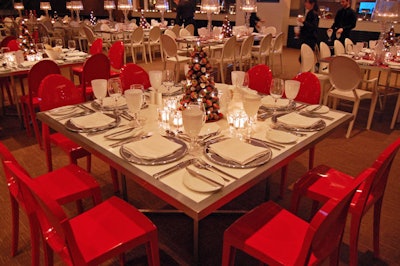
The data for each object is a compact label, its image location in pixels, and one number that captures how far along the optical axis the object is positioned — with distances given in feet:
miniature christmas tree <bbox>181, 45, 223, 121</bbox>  6.23
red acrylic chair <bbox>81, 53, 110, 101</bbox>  11.71
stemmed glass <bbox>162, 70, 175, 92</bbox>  7.93
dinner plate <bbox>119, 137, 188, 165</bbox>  4.65
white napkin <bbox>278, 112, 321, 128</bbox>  5.92
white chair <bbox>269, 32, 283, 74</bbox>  21.76
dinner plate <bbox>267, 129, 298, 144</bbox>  5.32
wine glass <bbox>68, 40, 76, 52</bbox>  14.56
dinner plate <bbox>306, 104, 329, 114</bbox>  6.69
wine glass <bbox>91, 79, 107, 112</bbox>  6.39
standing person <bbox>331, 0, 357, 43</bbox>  18.57
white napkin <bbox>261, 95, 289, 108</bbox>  6.93
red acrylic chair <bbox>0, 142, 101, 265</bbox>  5.33
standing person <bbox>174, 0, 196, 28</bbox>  27.76
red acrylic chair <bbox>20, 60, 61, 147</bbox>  10.42
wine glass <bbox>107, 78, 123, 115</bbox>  6.61
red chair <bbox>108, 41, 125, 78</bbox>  14.99
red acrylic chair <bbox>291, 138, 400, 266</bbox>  4.71
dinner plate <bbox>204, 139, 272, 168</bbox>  4.57
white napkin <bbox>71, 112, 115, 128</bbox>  5.87
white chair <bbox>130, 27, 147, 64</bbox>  24.59
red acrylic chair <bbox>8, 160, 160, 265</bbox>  3.84
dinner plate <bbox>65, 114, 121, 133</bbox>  5.71
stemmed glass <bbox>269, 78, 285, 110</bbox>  6.50
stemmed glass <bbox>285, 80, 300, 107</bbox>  6.39
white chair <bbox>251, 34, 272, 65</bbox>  20.40
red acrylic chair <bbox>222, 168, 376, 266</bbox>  3.73
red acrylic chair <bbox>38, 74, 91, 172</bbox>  7.60
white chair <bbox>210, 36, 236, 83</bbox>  18.92
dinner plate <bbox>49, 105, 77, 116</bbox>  6.60
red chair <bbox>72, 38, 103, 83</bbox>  15.55
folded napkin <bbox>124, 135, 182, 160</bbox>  4.78
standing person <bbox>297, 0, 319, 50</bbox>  18.11
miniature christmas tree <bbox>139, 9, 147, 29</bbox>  27.50
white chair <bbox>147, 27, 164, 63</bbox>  25.68
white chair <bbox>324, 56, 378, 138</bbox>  11.64
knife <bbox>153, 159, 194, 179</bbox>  4.33
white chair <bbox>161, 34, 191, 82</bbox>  18.53
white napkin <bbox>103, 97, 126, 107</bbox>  6.92
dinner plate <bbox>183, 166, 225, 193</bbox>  3.95
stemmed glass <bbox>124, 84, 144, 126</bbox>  5.55
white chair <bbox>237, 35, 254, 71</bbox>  19.95
